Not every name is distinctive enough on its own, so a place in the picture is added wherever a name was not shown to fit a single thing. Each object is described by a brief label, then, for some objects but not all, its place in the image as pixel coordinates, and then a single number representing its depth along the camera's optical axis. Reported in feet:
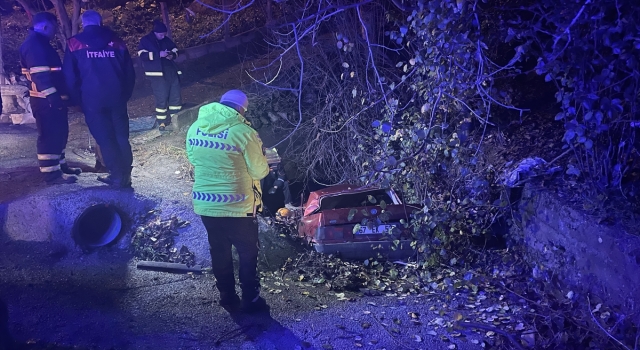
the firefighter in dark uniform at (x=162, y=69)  29.66
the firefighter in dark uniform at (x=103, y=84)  17.44
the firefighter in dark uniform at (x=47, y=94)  17.39
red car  17.31
